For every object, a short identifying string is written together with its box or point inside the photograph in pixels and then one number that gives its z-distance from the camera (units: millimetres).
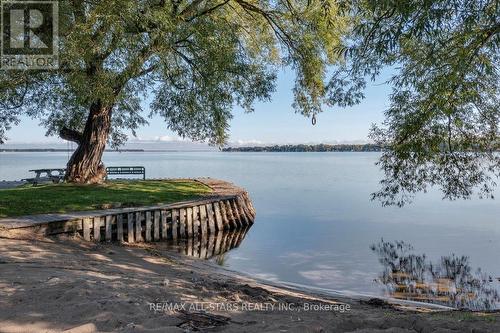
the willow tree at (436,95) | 5855
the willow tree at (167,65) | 12375
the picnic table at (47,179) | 18409
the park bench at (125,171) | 26250
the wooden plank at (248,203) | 19719
